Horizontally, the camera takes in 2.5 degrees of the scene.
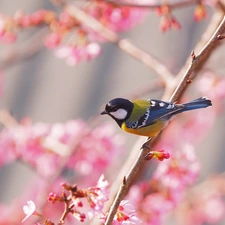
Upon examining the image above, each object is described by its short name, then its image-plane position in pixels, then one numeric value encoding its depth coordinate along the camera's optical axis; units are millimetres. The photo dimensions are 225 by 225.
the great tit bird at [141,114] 5824
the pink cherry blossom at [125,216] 5683
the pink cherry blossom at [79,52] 6134
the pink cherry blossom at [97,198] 5697
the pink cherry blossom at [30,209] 5682
